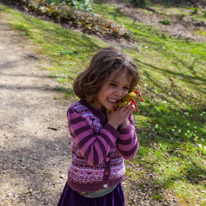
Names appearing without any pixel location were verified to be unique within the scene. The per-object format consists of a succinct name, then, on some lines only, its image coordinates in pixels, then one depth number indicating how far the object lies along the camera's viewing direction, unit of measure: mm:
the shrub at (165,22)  16000
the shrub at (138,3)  18234
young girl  1559
